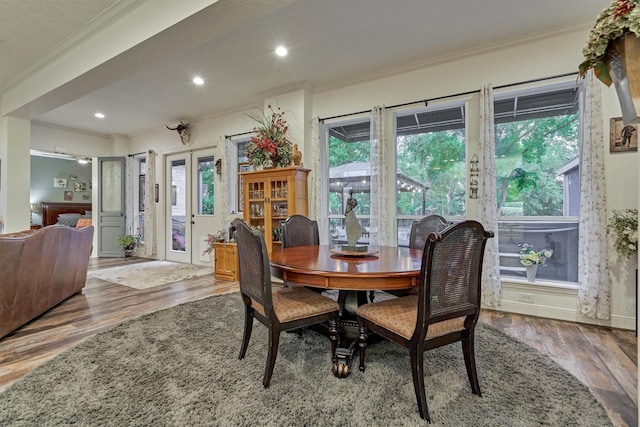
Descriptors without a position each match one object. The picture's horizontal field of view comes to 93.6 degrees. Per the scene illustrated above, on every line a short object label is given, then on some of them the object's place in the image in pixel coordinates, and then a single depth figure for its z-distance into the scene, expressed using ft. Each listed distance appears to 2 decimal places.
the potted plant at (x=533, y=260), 10.23
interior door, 22.06
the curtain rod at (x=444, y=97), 9.69
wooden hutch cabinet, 13.20
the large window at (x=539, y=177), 10.06
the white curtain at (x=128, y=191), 22.22
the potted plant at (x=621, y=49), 3.00
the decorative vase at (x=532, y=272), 10.25
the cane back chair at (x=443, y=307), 4.82
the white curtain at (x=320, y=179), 13.76
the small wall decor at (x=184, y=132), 18.63
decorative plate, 7.16
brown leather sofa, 7.82
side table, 14.75
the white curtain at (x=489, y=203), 10.37
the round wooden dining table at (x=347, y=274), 5.48
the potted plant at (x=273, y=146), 13.44
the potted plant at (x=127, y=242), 21.40
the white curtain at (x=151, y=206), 20.89
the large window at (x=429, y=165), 11.73
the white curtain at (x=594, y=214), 8.95
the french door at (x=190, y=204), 18.81
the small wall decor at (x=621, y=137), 8.70
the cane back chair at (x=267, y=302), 5.68
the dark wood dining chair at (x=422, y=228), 8.81
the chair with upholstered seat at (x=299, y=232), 9.31
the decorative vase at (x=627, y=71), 3.05
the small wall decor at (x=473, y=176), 10.91
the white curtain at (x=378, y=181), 12.35
